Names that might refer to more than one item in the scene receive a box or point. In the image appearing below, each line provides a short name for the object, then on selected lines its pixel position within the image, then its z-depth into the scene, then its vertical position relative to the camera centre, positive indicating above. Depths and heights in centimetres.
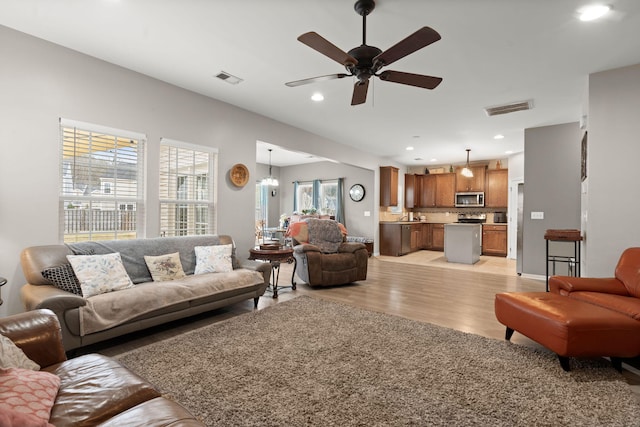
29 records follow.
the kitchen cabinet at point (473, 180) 896 +100
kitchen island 736 -69
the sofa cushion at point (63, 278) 265 -58
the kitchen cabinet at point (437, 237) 957 -71
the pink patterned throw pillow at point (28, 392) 105 -67
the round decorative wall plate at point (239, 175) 459 +57
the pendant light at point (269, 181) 864 +89
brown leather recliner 484 -69
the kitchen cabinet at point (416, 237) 922 -71
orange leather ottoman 217 -83
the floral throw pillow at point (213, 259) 367 -57
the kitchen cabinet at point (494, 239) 846 -69
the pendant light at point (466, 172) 785 +107
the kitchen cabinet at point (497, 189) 860 +73
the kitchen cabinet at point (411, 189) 986 +79
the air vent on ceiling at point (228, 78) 362 +162
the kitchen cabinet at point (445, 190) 941 +76
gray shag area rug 178 -116
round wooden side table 425 -59
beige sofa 236 -73
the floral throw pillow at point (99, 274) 270 -57
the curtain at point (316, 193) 980 +63
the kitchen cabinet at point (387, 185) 862 +80
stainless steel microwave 895 +43
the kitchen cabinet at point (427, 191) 979 +74
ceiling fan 207 +116
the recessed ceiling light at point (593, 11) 238 +160
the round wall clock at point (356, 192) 896 +63
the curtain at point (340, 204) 923 +28
